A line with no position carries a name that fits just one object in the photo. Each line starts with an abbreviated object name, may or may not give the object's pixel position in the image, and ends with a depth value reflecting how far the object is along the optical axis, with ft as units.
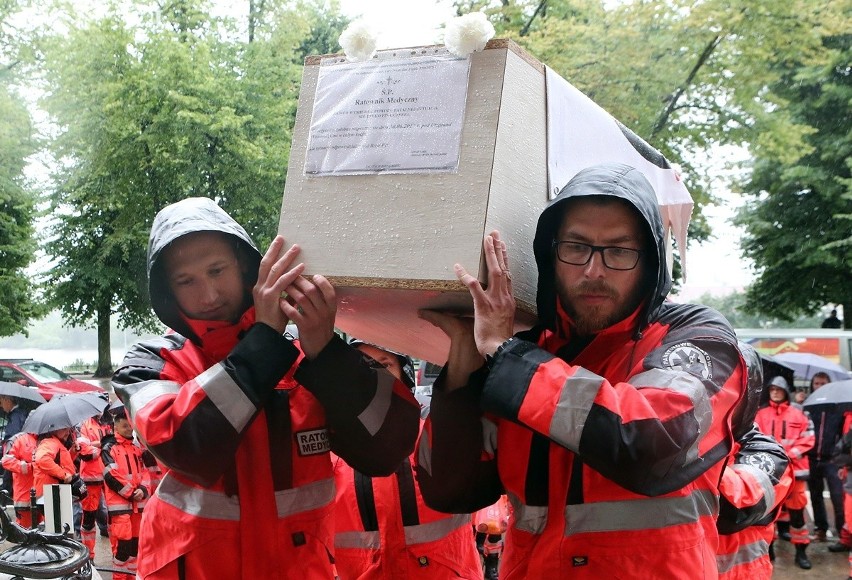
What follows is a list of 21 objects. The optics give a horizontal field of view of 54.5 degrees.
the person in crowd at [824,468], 29.09
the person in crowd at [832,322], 53.21
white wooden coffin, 6.74
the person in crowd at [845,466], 23.47
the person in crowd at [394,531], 11.89
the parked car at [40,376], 37.91
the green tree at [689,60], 30.40
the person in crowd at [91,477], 26.07
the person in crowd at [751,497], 9.98
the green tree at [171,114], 40.24
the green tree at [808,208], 52.24
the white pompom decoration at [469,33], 6.98
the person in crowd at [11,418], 30.68
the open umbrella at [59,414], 26.35
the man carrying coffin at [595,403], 6.13
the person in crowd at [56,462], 25.89
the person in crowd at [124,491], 22.17
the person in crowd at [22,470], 26.48
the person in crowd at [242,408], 7.25
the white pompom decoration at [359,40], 7.48
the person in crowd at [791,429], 26.96
